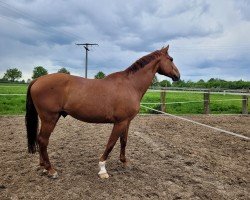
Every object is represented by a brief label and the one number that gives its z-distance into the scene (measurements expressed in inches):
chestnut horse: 118.2
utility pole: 990.7
